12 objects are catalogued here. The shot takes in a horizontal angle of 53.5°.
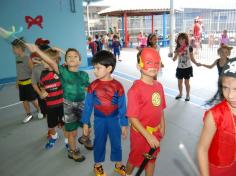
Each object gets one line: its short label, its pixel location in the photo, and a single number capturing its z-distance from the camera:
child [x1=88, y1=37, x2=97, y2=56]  11.50
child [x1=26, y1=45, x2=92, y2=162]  2.64
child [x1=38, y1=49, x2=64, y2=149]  2.99
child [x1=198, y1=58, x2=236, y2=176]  1.23
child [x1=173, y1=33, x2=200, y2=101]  4.93
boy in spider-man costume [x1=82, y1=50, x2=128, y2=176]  2.33
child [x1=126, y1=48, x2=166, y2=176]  1.89
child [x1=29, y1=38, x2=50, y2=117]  3.31
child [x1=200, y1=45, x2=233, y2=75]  3.95
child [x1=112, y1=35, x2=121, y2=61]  11.87
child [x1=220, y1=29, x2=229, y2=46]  12.17
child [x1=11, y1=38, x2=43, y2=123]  4.27
